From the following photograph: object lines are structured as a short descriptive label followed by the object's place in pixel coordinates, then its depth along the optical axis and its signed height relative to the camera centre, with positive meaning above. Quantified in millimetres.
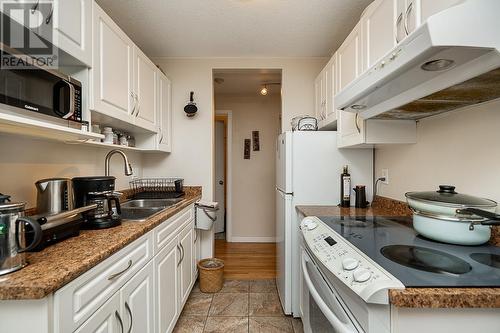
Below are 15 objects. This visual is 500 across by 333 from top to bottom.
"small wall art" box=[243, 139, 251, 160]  3889 +321
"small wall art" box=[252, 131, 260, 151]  3875 +433
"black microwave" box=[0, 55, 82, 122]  821 +294
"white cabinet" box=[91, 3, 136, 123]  1342 +607
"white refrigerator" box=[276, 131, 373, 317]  1928 -74
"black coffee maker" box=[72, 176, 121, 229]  1188 -169
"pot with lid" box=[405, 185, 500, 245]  939 -203
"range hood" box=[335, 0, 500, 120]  688 +354
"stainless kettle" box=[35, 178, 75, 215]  1036 -129
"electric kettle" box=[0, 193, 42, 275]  703 -206
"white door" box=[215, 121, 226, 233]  4293 -112
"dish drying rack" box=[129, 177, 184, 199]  2385 -218
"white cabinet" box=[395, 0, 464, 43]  903 +653
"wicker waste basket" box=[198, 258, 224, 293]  2299 -1075
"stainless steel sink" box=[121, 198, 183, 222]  1791 -333
